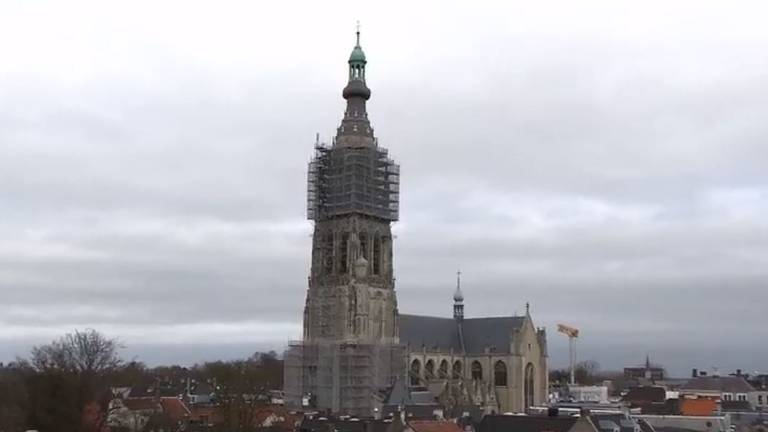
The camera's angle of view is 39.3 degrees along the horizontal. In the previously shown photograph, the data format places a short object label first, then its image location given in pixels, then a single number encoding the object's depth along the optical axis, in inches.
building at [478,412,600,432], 2303.6
